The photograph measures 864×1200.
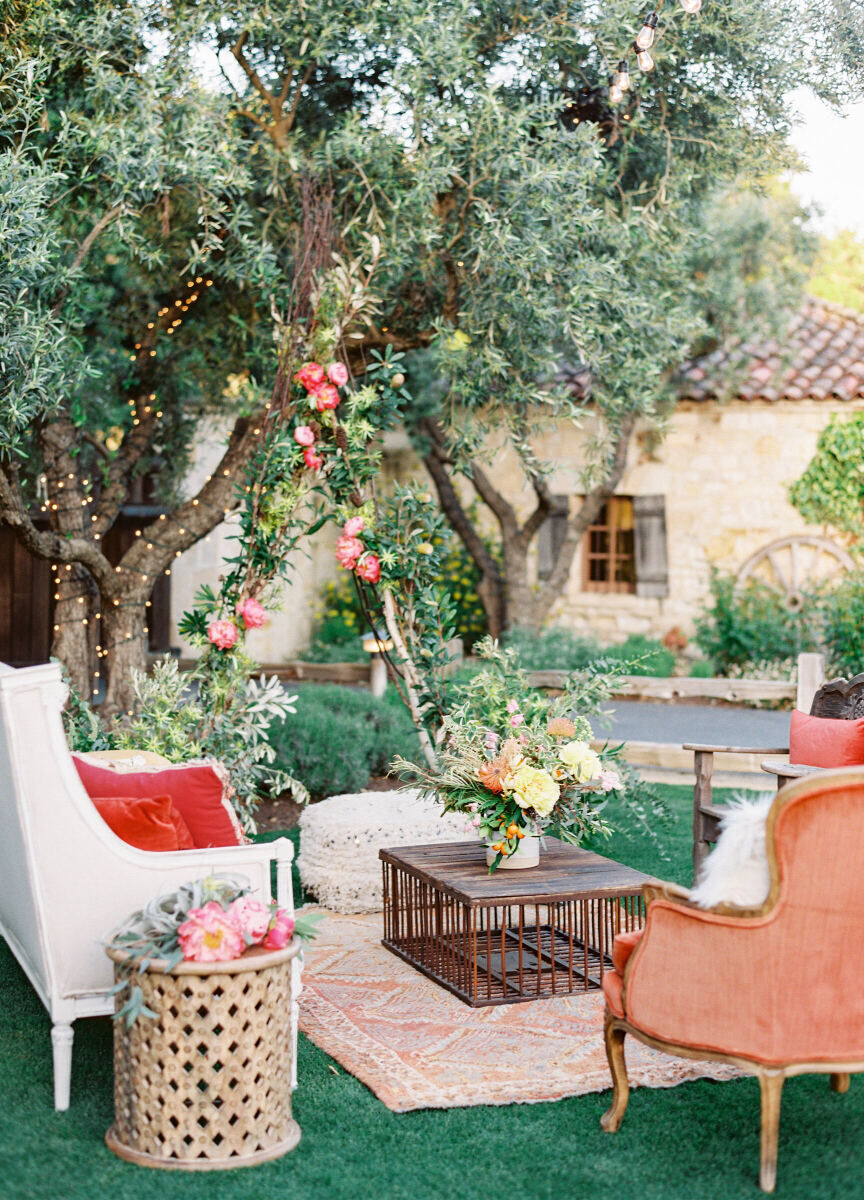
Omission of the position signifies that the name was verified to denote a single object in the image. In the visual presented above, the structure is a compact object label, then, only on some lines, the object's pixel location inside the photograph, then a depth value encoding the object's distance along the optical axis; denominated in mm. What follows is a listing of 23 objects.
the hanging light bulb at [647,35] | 5469
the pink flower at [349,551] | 5758
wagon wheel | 12516
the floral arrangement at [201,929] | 3004
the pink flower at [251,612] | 5688
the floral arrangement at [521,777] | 4312
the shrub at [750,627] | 11820
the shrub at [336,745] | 7520
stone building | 12641
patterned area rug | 3572
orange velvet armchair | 2852
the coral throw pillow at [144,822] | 3816
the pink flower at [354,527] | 5773
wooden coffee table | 4262
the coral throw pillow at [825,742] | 5234
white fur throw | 2934
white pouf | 5461
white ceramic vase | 4512
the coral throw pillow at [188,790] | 4234
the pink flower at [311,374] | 5641
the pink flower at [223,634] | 5621
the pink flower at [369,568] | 5793
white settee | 3336
